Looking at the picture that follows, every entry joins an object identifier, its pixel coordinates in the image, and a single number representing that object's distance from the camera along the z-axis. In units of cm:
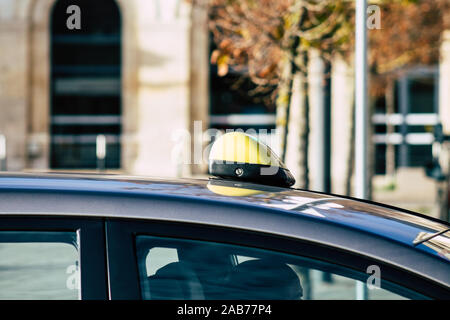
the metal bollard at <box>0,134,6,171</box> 3594
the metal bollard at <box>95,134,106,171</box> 3794
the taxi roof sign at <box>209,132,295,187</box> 438
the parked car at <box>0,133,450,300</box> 345
